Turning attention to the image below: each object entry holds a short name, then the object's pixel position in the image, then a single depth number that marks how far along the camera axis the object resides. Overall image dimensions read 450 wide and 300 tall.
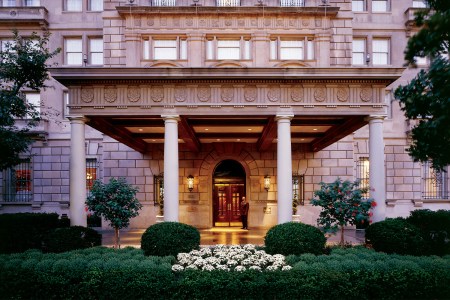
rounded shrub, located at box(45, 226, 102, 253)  12.80
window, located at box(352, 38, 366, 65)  24.86
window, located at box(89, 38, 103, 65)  24.62
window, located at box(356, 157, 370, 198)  24.75
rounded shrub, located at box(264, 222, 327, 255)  11.84
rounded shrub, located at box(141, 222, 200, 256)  11.91
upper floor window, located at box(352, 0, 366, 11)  24.91
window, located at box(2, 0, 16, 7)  25.08
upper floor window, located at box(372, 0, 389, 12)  25.06
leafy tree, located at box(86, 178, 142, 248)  13.84
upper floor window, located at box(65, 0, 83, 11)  24.83
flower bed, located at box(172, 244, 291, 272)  10.32
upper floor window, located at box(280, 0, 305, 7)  23.08
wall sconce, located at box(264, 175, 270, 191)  24.01
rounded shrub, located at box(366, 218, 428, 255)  12.04
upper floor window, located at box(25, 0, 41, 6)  24.97
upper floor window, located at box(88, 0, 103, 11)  24.68
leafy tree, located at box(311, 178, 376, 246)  13.09
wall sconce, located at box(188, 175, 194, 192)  23.89
